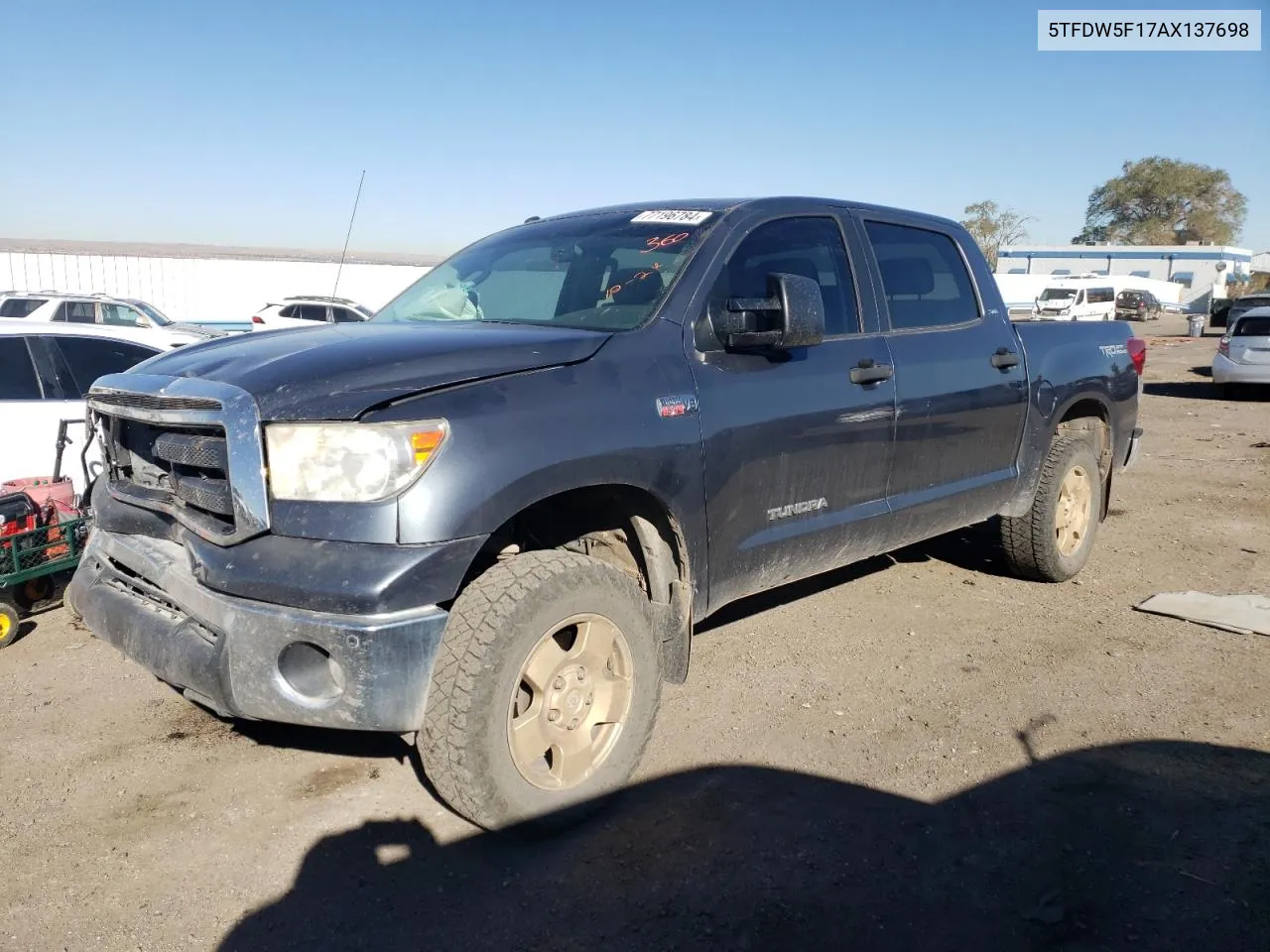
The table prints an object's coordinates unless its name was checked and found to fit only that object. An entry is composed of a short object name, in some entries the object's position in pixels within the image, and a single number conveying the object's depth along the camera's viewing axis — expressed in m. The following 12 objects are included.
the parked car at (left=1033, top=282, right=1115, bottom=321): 39.06
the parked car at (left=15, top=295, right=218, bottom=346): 16.23
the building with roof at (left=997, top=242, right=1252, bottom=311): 68.12
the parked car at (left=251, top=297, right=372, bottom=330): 20.51
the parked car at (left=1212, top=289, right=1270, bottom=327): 22.33
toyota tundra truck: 2.73
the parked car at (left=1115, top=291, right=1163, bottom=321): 47.66
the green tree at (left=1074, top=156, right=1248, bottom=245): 81.50
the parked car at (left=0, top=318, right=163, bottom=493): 5.98
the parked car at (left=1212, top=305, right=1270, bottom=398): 16.20
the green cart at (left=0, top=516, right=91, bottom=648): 4.89
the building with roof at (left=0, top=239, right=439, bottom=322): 26.38
